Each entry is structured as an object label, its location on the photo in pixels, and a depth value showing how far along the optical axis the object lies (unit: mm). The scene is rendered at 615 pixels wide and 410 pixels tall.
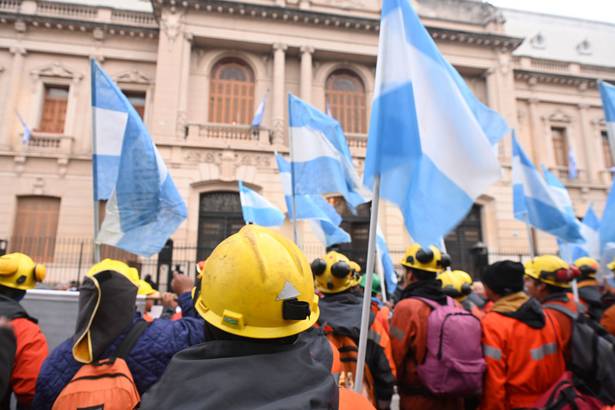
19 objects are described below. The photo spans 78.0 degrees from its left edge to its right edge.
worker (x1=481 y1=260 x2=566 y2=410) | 2643
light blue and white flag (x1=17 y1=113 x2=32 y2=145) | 14672
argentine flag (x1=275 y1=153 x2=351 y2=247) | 6004
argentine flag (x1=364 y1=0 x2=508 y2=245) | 2268
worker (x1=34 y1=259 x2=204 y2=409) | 1878
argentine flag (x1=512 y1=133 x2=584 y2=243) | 5582
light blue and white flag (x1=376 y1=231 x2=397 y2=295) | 7070
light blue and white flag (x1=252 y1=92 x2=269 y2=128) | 14820
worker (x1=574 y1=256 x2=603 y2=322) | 4160
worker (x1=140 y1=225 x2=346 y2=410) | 1047
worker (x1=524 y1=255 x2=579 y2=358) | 2768
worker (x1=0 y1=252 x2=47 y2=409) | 2424
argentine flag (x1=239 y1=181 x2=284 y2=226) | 6251
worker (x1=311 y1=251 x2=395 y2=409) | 2703
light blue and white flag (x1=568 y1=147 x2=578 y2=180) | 18969
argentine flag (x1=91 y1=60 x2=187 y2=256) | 3984
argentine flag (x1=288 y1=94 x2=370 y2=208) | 5383
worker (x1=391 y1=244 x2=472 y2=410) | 2879
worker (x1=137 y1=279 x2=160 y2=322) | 3857
